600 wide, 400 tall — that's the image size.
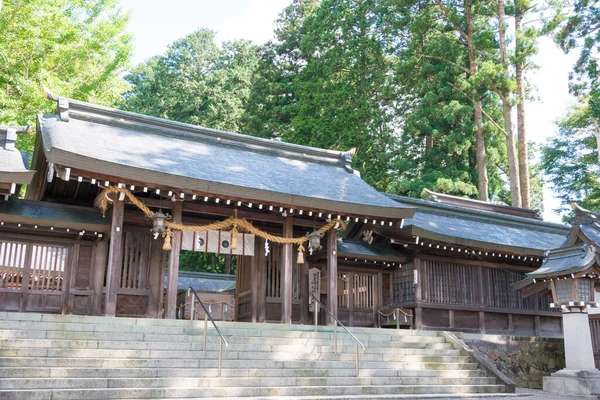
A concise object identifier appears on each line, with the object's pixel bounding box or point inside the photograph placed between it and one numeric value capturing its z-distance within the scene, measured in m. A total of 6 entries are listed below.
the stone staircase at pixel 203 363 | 8.22
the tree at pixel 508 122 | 24.48
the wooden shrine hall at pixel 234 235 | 12.35
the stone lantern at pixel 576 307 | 11.80
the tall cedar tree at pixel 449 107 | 26.91
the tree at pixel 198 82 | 36.12
